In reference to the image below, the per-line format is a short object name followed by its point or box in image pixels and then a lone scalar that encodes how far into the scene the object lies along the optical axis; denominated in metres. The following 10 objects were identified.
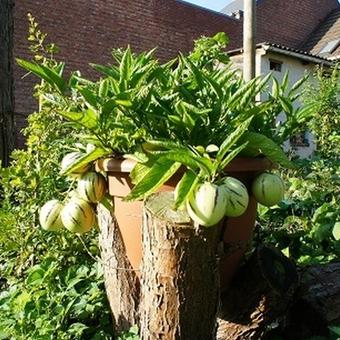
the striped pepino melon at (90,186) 1.55
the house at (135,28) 9.39
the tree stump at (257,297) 1.68
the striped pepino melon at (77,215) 1.57
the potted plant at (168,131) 1.29
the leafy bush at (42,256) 1.76
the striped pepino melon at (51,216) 1.64
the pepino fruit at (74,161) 1.54
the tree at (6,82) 3.09
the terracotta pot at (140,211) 1.49
